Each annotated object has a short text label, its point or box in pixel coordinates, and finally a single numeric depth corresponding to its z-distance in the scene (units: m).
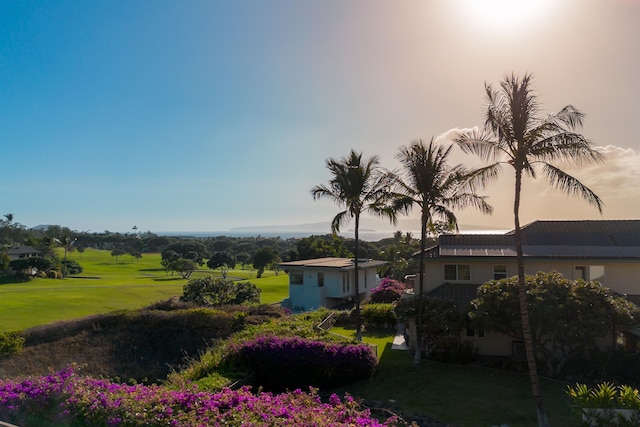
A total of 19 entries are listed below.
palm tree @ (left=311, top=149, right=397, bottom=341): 22.06
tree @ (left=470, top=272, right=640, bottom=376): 15.35
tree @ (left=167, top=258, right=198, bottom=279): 68.69
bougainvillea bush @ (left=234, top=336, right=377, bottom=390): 15.34
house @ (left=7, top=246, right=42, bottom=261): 83.38
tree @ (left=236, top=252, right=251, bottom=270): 98.06
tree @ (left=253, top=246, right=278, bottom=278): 72.75
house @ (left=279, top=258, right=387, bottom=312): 36.44
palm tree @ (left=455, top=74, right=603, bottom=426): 12.39
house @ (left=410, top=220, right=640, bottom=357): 20.28
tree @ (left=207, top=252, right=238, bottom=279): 76.12
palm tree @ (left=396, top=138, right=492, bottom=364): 18.80
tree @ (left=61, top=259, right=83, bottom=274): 74.03
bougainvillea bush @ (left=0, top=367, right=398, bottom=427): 7.67
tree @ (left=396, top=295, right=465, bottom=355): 18.03
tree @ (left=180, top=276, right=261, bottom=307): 31.80
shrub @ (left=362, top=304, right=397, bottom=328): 27.52
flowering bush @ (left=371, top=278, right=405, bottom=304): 33.81
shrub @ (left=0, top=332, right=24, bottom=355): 20.96
